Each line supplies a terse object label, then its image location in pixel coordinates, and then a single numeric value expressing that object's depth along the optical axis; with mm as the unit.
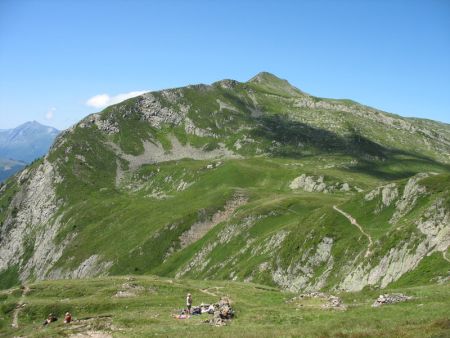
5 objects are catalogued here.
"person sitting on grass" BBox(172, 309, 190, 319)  46594
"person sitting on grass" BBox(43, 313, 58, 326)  51100
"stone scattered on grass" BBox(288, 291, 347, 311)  44728
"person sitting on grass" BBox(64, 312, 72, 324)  47281
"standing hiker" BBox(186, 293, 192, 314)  48312
